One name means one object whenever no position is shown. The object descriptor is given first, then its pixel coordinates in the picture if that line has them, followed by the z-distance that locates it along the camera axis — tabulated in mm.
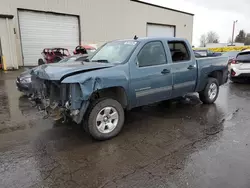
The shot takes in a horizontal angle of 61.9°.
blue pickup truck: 3582
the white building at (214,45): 48238
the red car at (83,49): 16850
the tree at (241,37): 80188
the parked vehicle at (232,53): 15812
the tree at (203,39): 93088
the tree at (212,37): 91775
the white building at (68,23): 16375
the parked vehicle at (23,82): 7059
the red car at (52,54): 15648
